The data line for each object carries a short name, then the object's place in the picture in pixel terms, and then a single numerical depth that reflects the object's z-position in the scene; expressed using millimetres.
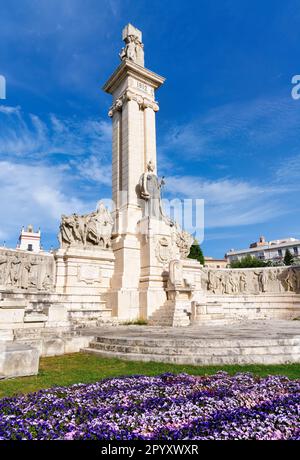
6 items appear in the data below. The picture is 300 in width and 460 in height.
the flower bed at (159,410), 3566
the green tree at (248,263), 62691
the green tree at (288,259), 53950
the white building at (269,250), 86188
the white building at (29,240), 57406
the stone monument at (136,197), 17573
